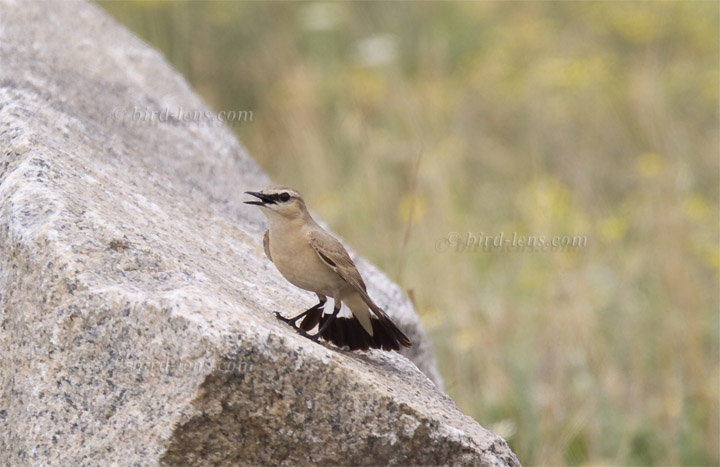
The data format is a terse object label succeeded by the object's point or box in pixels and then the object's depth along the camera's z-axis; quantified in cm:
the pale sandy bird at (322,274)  589
